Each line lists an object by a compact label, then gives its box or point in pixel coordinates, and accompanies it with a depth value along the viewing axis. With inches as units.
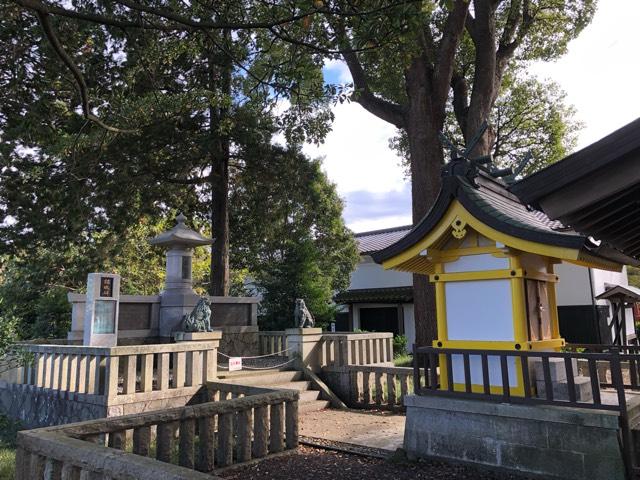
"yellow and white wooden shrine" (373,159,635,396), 235.5
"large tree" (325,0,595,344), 430.3
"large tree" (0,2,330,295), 318.3
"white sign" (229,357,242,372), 378.3
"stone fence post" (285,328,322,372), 436.5
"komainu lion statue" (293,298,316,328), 457.1
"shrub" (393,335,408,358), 804.0
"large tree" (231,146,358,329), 615.5
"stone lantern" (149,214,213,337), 503.8
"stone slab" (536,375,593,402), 230.8
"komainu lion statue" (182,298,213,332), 415.5
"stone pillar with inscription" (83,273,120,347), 412.5
